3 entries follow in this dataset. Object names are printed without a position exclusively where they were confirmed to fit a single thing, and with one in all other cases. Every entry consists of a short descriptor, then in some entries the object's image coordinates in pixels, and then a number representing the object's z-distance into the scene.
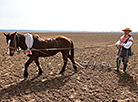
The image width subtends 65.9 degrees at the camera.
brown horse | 4.17
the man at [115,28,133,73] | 4.66
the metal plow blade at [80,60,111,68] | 6.11
